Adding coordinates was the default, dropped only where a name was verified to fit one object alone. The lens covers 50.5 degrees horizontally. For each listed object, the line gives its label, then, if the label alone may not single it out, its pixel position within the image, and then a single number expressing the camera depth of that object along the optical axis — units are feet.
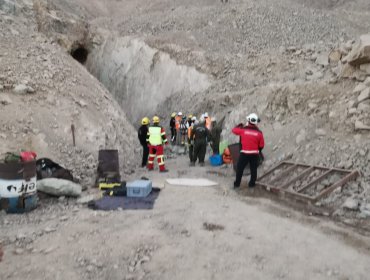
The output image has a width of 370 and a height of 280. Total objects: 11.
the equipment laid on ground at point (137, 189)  22.66
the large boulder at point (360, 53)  29.68
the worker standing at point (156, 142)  33.47
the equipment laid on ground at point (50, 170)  23.22
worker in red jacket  26.50
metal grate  22.30
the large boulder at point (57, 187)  21.83
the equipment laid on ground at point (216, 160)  37.04
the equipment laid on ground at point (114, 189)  23.09
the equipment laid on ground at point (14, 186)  19.24
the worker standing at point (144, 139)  36.73
